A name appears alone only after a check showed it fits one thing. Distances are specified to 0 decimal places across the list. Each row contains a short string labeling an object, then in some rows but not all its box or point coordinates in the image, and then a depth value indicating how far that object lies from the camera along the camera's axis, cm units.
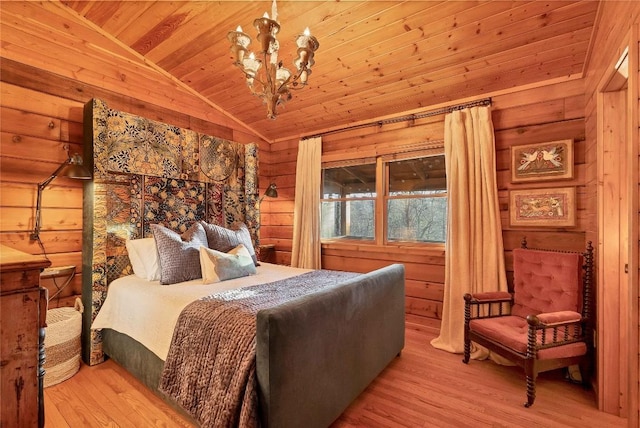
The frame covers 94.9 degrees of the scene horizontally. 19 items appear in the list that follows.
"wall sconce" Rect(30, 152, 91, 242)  218
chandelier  154
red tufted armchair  195
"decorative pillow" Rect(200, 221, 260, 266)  278
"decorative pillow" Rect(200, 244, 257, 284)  233
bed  137
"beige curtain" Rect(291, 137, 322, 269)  385
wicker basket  206
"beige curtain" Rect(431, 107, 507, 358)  263
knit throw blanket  131
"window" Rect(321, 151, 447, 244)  323
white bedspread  184
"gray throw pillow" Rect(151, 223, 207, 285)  231
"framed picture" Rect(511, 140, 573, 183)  240
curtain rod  274
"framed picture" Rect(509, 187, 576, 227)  239
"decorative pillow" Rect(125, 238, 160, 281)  243
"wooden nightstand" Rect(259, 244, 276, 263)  415
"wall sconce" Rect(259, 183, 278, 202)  378
